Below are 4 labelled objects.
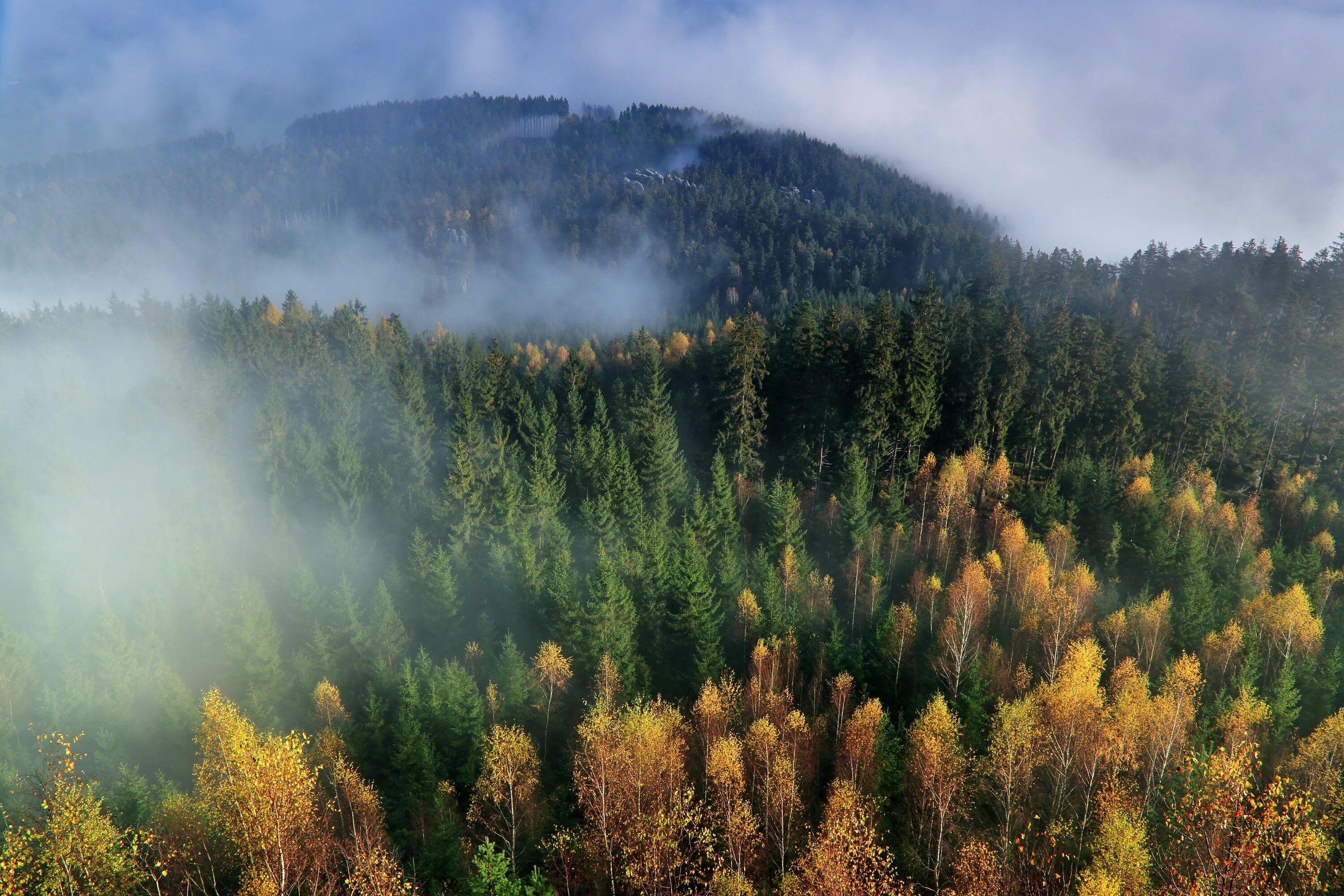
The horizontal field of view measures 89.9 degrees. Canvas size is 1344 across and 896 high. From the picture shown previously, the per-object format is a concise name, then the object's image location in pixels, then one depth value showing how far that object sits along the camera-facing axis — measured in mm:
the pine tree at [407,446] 67188
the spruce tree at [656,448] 62625
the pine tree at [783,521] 57281
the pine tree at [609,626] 45531
